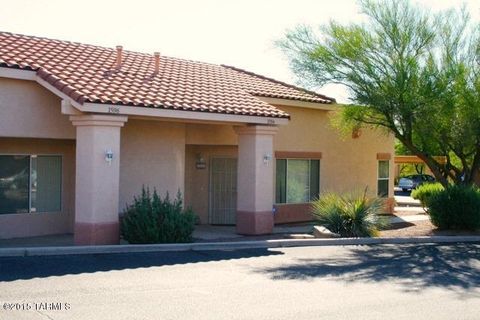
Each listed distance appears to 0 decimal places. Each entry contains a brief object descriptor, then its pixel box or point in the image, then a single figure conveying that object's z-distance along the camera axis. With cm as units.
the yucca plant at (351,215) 1847
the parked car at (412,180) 5194
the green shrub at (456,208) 2042
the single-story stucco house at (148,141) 1541
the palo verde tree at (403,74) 2092
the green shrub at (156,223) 1563
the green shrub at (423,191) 2798
